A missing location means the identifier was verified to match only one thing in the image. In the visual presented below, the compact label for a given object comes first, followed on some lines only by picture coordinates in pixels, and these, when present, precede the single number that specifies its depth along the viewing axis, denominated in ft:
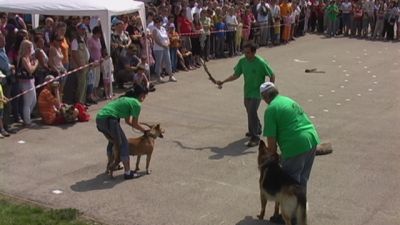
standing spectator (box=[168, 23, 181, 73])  56.08
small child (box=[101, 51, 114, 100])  46.47
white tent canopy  43.98
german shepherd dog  20.65
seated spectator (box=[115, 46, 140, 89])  50.06
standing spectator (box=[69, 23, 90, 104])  43.70
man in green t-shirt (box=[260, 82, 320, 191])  21.72
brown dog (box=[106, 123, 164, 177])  28.48
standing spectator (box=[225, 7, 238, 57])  67.21
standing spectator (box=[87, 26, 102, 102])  45.93
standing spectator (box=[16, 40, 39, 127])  37.86
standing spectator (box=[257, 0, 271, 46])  75.46
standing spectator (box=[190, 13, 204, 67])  60.75
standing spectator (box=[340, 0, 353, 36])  86.38
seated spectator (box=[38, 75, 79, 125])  38.55
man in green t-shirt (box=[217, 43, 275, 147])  33.88
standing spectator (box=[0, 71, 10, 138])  34.76
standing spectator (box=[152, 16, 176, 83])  52.85
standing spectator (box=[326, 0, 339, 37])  87.51
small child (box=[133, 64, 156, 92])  41.91
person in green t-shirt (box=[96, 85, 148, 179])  27.32
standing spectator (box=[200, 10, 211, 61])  63.16
